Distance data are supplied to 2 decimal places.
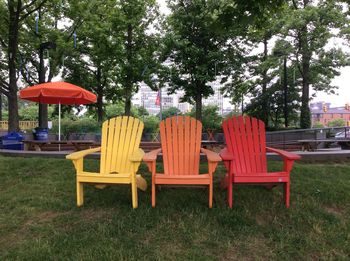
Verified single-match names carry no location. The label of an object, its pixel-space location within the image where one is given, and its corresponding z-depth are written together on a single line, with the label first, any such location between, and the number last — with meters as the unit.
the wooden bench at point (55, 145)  6.87
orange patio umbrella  6.67
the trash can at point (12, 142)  8.19
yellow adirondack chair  4.30
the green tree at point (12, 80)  10.12
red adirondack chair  4.25
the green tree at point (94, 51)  15.59
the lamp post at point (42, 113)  13.26
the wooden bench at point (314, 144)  7.68
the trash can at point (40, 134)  8.57
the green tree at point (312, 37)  14.38
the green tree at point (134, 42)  17.06
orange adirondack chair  4.16
